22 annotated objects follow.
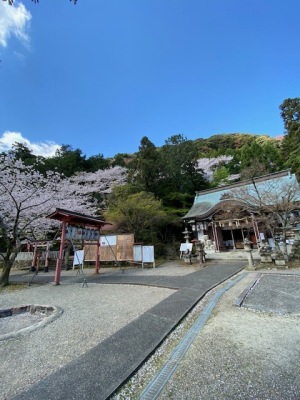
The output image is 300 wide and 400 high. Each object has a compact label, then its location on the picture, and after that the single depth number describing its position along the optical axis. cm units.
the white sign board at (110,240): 1214
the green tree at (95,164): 2660
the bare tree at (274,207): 895
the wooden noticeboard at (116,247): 1180
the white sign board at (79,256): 873
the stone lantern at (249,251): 870
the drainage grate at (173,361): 208
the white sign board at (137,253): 1151
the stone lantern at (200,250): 1097
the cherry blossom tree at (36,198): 1220
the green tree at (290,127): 2215
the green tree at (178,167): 2125
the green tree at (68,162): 2392
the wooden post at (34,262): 1271
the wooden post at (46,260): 1343
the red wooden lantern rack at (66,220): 800
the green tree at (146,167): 1978
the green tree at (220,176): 2786
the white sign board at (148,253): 1125
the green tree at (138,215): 1419
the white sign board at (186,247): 1226
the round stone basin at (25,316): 432
